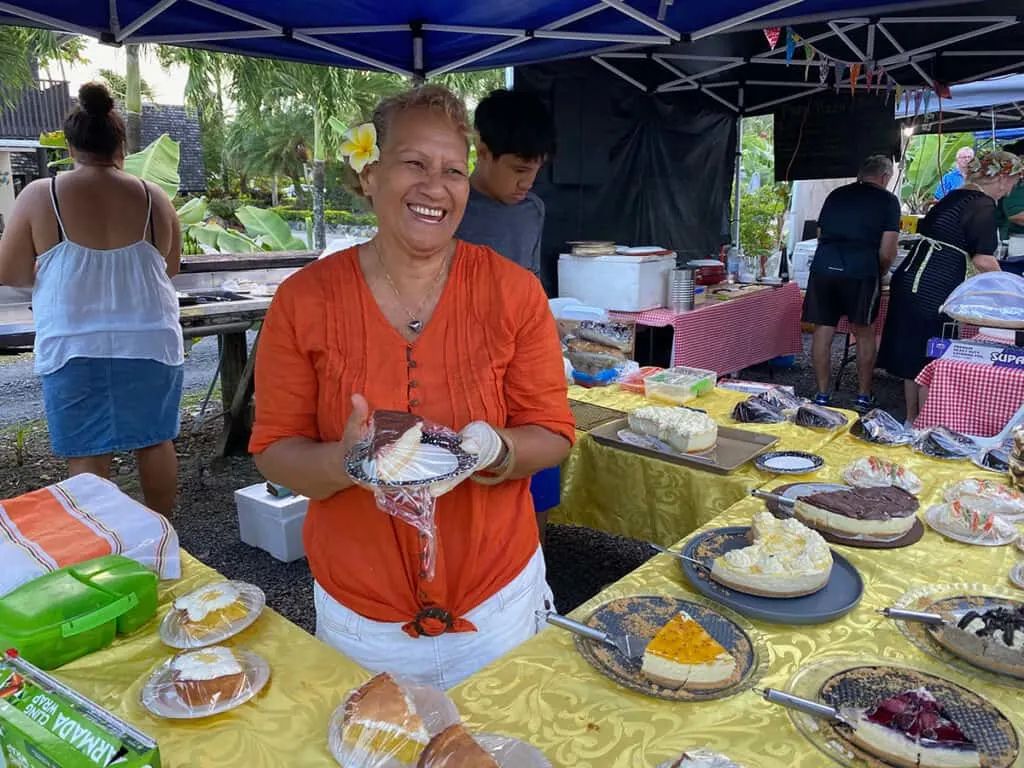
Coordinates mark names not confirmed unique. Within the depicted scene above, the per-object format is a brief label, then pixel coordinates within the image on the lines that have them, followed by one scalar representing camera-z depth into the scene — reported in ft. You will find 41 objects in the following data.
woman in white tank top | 9.79
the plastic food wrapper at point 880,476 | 7.07
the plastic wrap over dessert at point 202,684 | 3.90
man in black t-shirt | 20.08
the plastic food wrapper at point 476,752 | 3.28
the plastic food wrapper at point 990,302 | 10.19
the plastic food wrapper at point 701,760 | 3.33
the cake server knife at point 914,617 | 4.60
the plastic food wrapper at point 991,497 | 6.36
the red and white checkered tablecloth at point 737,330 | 18.72
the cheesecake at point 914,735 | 3.39
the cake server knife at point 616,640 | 4.31
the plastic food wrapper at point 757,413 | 9.45
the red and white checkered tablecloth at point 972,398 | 10.37
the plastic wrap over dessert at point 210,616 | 4.58
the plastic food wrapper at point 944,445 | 8.02
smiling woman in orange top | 4.67
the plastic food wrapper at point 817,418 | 9.00
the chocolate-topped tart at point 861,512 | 5.94
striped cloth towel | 5.06
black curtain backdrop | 20.54
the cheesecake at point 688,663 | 4.05
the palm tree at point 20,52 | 34.88
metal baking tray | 7.76
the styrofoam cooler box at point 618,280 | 18.19
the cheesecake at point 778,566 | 4.95
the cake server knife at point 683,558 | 5.34
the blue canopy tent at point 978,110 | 27.58
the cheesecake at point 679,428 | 8.18
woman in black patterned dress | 17.06
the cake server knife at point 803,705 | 3.72
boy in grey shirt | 8.30
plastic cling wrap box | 3.08
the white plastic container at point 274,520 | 12.75
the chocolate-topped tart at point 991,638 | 4.17
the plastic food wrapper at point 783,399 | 9.84
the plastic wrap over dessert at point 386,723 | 3.48
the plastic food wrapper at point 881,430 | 8.47
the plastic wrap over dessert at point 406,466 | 3.82
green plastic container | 4.23
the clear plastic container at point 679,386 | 10.47
